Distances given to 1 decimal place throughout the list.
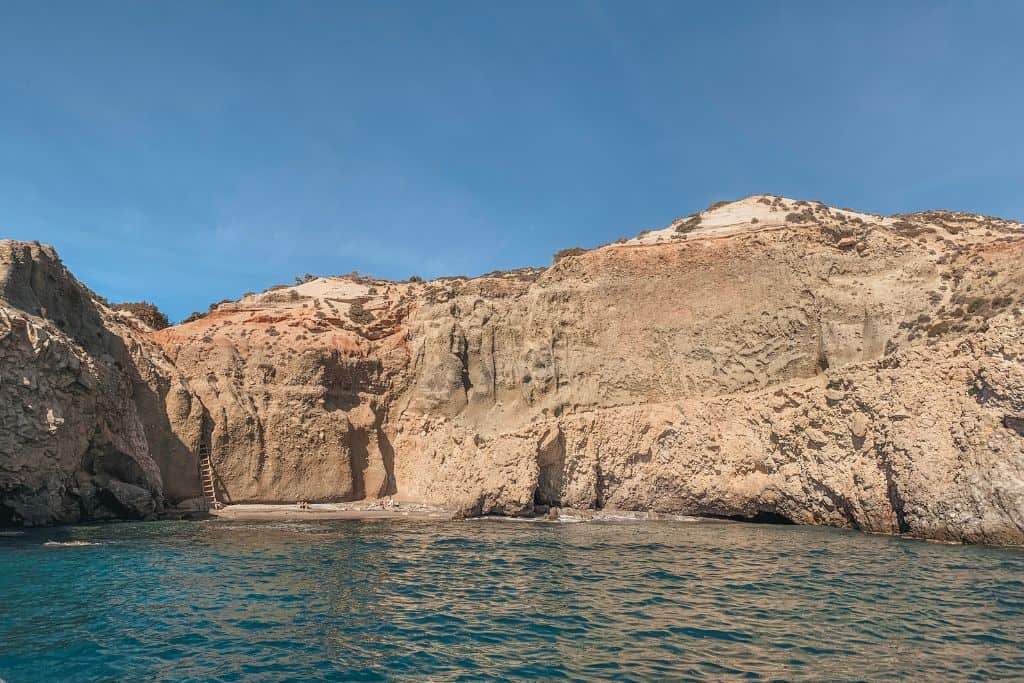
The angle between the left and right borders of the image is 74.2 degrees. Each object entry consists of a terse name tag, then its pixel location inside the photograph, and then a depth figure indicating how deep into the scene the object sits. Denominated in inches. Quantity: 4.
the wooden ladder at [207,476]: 1208.7
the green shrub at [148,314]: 1517.0
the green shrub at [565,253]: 1378.1
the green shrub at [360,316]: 1518.3
